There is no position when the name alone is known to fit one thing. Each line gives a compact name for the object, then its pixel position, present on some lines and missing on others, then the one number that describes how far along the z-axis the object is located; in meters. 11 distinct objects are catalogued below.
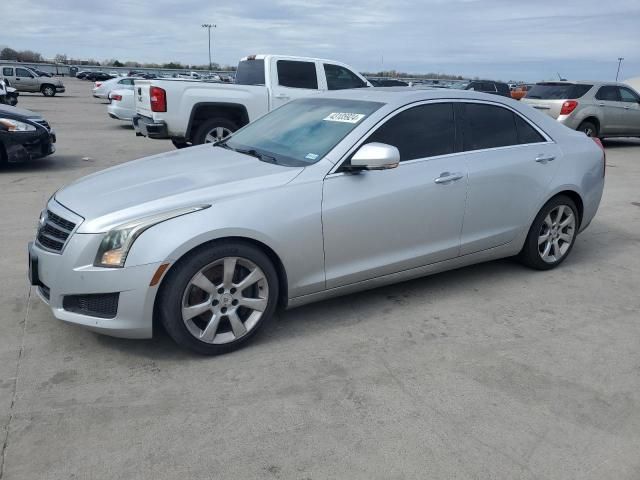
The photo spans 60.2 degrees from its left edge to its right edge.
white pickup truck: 9.27
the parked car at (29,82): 31.23
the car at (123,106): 16.27
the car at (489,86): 20.42
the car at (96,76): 58.34
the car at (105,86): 24.55
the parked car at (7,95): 19.01
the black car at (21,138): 8.72
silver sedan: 3.18
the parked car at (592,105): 13.50
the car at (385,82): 22.33
